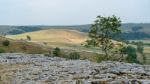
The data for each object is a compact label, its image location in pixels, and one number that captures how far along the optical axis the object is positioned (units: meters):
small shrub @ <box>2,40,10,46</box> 82.05
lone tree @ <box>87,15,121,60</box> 46.58
